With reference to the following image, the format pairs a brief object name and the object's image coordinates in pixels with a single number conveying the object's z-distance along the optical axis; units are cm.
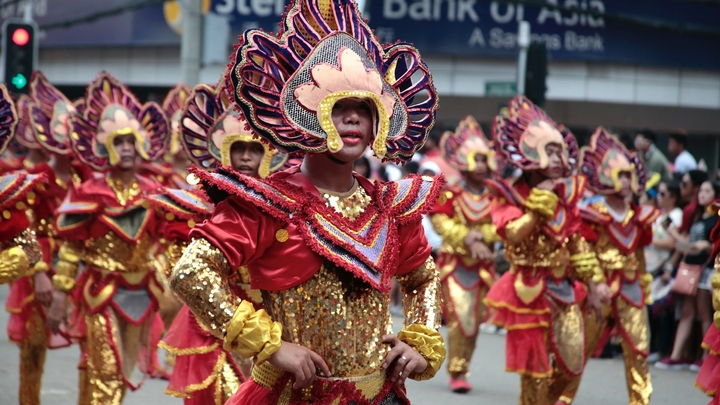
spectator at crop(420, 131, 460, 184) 1556
